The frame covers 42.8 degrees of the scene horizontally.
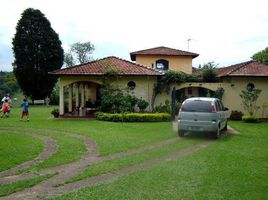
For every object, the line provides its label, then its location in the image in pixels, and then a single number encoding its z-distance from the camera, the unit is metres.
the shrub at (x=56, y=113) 25.55
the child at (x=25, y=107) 22.47
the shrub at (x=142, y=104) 24.38
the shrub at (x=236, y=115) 25.37
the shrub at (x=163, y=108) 24.36
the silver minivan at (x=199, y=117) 14.96
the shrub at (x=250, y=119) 23.77
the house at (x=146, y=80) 25.14
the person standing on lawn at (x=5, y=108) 24.84
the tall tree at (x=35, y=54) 46.31
